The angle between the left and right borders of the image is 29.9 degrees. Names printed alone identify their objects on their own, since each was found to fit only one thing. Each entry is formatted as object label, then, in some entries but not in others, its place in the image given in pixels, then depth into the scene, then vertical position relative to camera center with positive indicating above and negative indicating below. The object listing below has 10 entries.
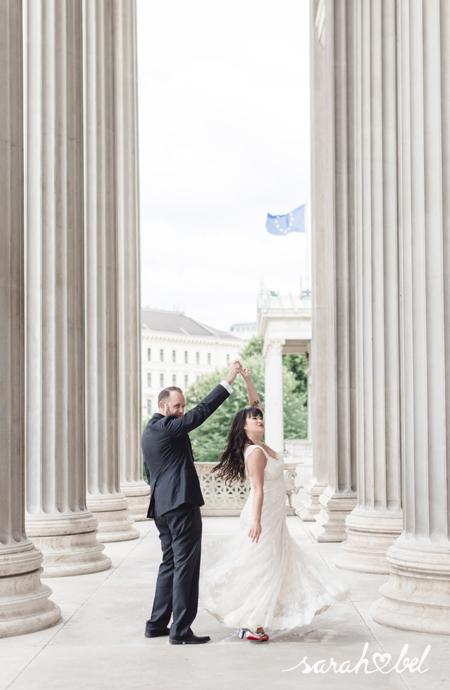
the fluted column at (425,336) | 14.32 +0.42
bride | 13.29 -3.31
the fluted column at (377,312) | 21.17 +1.22
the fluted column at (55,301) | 20.06 +1.52
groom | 13.35 -2.29
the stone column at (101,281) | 27.77 +2.80
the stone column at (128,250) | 35.44 +4.96
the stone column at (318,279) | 32.91 +3.41
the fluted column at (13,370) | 14.31 -0.10
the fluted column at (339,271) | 27.02 +3.00
